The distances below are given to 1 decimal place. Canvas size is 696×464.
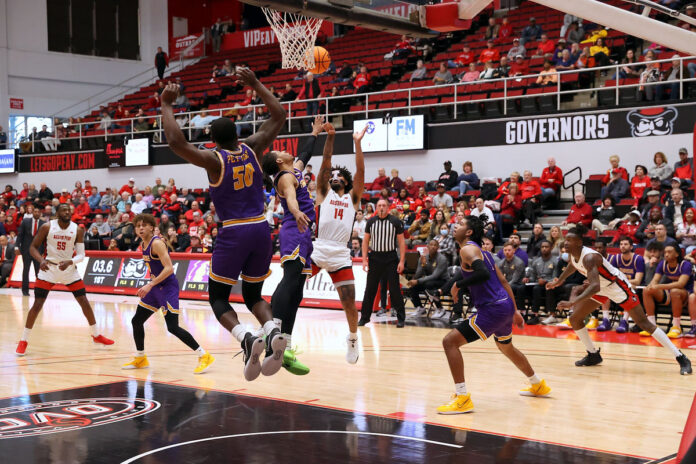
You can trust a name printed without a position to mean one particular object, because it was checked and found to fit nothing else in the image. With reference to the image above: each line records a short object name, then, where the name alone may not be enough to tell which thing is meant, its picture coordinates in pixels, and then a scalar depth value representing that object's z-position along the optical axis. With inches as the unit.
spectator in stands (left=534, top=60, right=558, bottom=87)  714.2
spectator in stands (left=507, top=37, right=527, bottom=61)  797.2
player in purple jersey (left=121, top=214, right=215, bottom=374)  355.6
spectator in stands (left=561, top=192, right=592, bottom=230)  594.9
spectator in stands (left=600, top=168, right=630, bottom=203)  610.7
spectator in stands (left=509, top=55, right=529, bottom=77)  758.5
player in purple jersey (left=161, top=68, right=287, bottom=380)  226.1
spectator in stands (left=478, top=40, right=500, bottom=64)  814.5
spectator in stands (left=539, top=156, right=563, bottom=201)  660.7
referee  514.3
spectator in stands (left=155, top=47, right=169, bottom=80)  1321.4
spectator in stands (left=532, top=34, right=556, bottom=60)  780.0
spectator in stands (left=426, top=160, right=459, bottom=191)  723.4
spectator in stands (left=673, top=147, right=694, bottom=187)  571.5
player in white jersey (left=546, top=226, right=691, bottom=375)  354.9
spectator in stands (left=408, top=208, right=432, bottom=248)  639.8
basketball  593.7
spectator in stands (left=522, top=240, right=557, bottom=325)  525.7
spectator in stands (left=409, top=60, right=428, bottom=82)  867.4
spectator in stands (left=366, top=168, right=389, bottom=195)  759.0
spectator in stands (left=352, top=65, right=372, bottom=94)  891.4
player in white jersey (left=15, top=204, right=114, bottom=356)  417.7
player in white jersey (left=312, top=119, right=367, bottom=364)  324.5
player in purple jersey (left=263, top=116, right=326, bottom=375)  274.8
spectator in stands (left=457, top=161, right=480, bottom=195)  704.4
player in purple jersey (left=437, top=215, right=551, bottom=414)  272.8
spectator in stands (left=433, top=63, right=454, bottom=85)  807.7
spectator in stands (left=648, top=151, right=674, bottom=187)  591.8
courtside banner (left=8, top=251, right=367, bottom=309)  619.5
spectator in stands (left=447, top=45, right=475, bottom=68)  848.3
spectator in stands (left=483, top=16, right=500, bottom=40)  895.6
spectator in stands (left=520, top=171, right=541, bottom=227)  636.1
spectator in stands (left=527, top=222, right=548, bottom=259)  560.4
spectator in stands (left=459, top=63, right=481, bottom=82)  788.6
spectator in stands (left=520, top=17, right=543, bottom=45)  831.7
